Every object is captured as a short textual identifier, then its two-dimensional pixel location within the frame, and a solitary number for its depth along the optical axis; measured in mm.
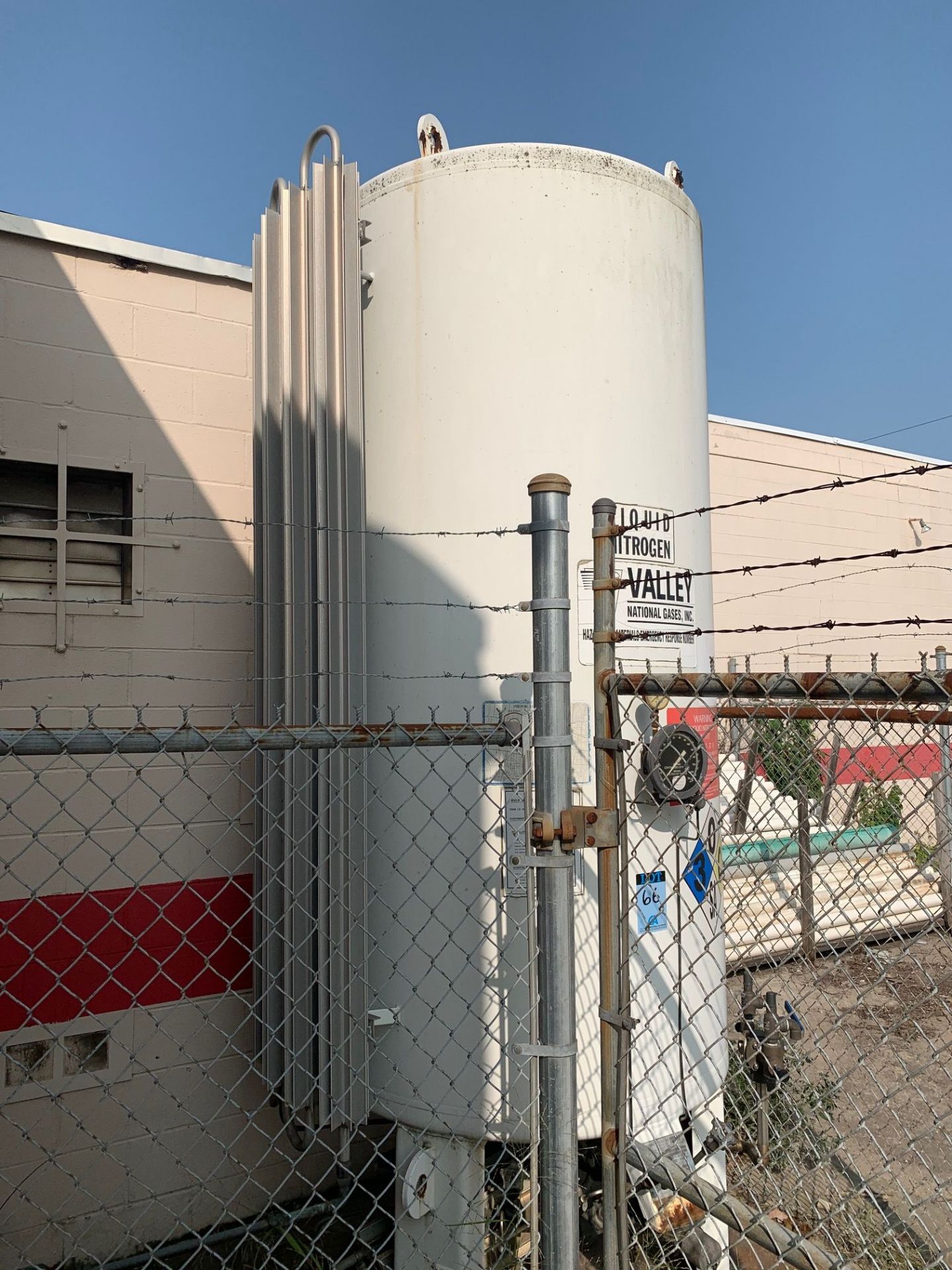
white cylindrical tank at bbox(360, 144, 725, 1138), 2846
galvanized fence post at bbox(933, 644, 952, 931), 5833
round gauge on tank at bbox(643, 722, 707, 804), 2631
